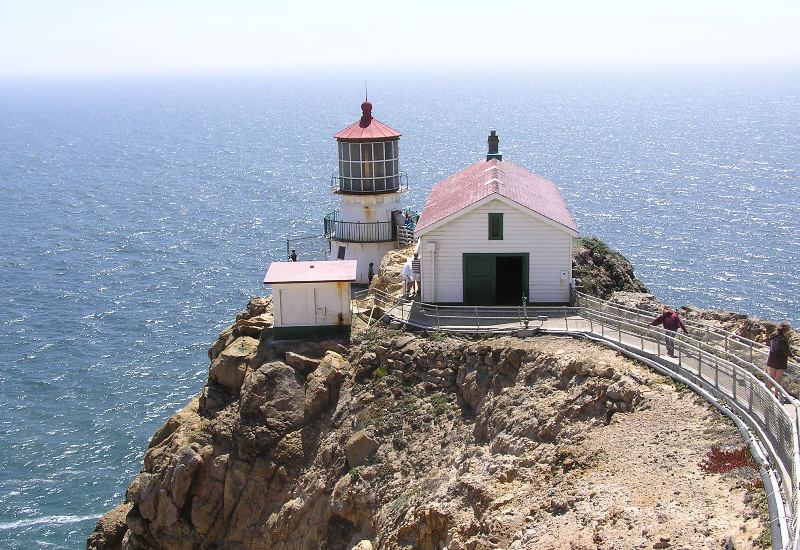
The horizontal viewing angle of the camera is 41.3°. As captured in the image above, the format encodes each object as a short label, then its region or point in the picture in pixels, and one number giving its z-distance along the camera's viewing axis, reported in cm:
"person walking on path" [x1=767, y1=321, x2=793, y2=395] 2414
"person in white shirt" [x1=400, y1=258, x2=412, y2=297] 3622
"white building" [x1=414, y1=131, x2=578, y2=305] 3388
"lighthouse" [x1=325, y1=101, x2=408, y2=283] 4281
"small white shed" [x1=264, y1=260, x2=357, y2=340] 3397
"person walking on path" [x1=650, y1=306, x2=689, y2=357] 2877
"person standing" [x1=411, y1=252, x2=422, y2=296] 3578
